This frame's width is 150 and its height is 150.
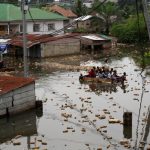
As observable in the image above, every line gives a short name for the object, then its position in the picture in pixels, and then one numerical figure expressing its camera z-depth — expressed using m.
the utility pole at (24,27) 26.55
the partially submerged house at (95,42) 59.03
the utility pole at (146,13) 14.06
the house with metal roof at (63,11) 81.04
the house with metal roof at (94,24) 76.31
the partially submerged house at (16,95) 23.91
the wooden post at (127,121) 22.03
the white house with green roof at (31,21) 60.51
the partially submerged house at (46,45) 51.34
